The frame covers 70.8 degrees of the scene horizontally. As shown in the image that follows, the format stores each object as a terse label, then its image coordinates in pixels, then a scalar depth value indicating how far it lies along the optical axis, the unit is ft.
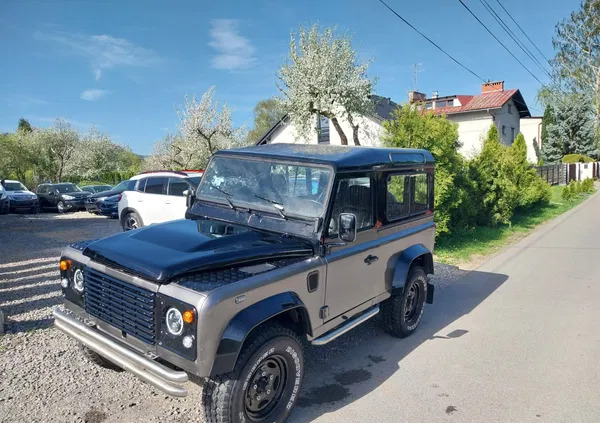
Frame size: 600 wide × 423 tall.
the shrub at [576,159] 116.37
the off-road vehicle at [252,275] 8.66
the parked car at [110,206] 48.33
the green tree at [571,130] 124.77
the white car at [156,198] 32.50
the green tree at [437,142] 29.99
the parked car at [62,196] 59.41
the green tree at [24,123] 195.31
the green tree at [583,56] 128.77
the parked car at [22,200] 57.52
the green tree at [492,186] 39.01
